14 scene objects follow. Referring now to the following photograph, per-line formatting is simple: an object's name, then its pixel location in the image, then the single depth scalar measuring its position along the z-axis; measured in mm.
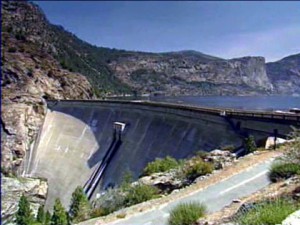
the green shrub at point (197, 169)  18000
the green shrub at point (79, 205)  20391
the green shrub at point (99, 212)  16666
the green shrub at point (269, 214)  6383
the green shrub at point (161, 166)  22741
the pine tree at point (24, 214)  27384
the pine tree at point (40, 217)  29648
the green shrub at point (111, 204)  16781
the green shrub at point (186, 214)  9897
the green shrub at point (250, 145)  20858
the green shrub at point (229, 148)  22477
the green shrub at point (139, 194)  16641
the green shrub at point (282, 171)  12839
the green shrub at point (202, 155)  20744
